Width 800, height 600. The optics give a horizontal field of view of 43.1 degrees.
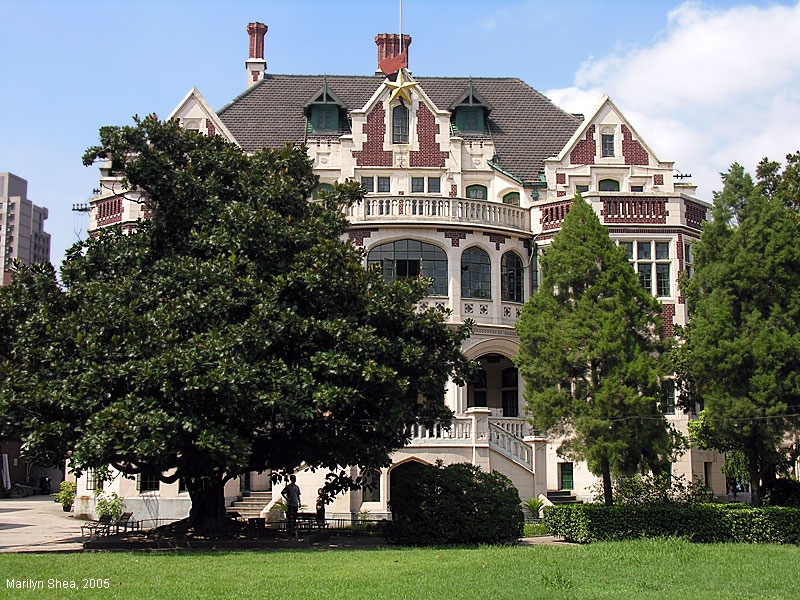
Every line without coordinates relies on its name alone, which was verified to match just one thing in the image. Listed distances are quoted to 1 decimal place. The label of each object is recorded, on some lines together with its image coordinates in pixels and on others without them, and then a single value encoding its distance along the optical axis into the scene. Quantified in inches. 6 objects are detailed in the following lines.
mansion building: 1283.2
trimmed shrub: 895.7
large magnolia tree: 807.1
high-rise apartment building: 6373.0
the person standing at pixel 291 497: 1018.7
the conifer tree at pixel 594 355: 981.2
